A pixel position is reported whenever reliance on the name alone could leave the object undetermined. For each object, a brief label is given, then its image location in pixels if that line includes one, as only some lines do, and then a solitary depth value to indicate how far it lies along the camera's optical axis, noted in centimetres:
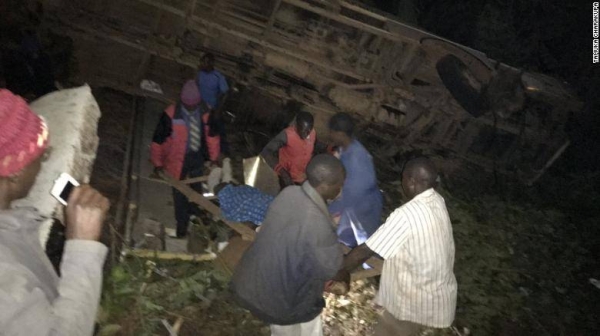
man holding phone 122
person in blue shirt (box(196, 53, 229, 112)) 677
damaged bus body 736
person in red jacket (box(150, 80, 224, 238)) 452
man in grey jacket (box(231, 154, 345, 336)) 262
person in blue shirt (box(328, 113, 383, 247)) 432
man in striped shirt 296
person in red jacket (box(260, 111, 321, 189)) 484
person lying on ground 415
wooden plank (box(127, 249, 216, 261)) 389
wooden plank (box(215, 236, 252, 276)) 397
